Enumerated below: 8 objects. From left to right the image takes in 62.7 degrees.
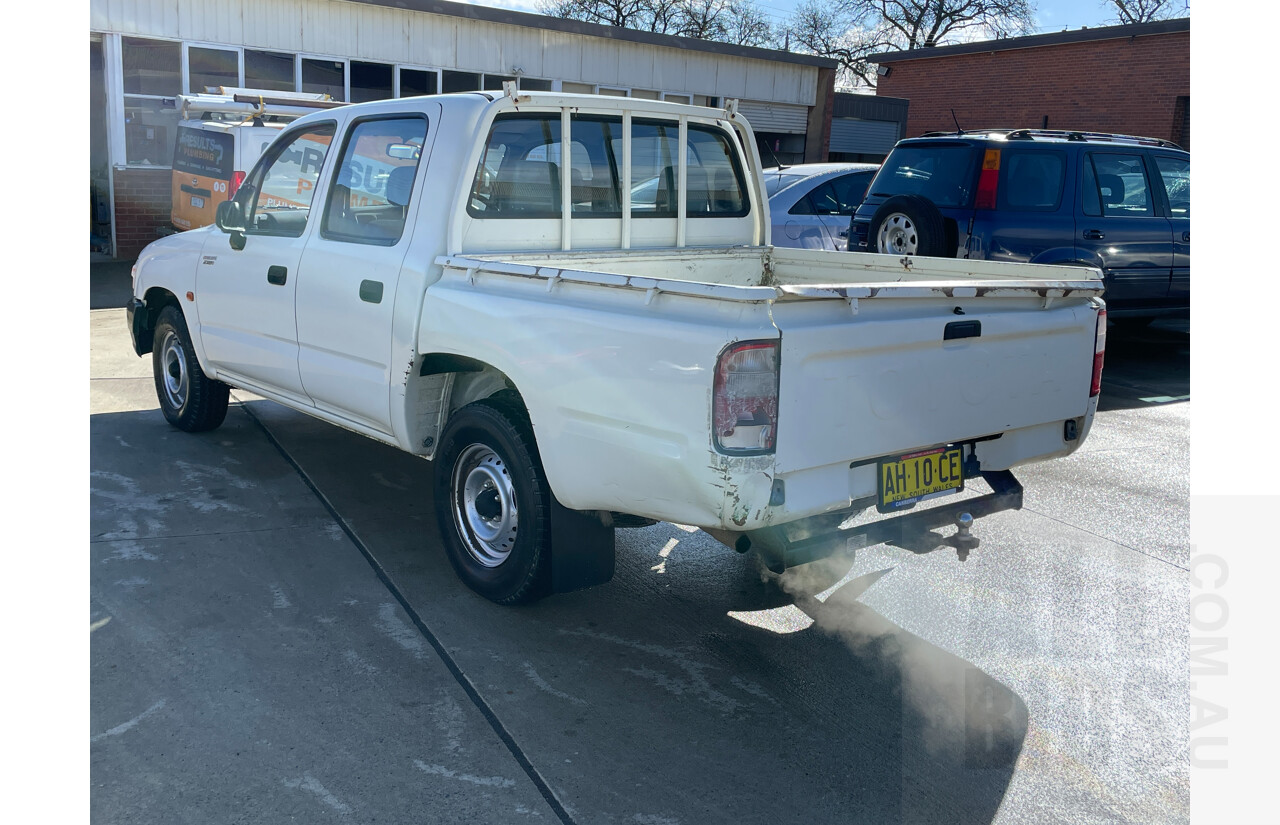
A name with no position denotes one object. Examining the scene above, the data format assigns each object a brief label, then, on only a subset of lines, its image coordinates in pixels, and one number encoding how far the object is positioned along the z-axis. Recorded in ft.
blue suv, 29.37
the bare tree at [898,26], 140.97
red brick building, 73.92
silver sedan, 35.68
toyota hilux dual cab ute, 10.87
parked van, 41.91
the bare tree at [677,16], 137.80
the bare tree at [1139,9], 133.49
